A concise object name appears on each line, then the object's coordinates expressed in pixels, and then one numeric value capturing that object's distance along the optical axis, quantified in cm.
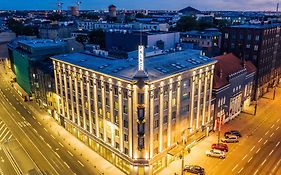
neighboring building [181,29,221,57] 11929
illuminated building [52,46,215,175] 4551
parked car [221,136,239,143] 6078
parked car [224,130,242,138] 6282
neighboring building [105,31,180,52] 6736
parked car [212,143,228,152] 5671
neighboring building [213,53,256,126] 6575
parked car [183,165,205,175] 4880
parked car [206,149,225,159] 5434
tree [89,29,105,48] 13207
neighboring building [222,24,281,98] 8355
